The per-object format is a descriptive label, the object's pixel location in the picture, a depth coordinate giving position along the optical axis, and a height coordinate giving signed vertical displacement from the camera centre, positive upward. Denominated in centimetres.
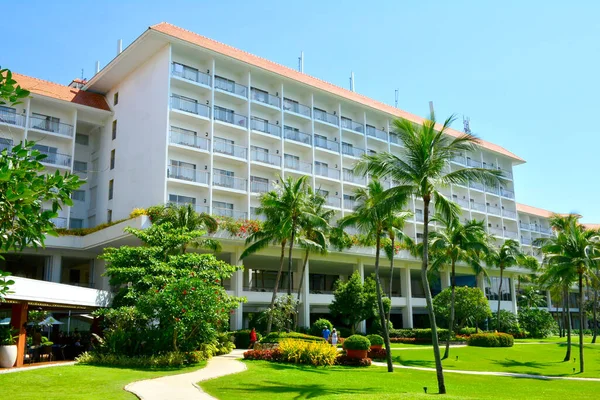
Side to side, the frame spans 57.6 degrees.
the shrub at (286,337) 2967 -219
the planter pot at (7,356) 2059 -221
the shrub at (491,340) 4359 -340
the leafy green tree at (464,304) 4722 -60
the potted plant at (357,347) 2744 -248
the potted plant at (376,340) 3456 -269
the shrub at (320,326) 3859 -205
